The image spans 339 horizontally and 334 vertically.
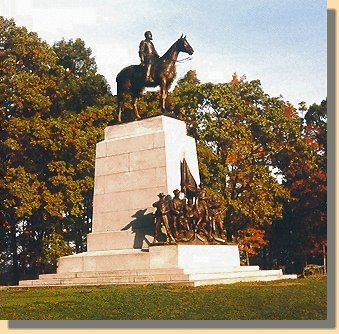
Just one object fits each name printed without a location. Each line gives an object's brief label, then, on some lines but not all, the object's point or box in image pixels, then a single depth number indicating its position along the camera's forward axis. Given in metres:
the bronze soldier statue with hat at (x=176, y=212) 16.75
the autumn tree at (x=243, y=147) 29.52
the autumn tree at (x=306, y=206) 23.08
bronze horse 18.58
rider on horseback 18.98
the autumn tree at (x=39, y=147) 26.00
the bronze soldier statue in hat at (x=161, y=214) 16.69
